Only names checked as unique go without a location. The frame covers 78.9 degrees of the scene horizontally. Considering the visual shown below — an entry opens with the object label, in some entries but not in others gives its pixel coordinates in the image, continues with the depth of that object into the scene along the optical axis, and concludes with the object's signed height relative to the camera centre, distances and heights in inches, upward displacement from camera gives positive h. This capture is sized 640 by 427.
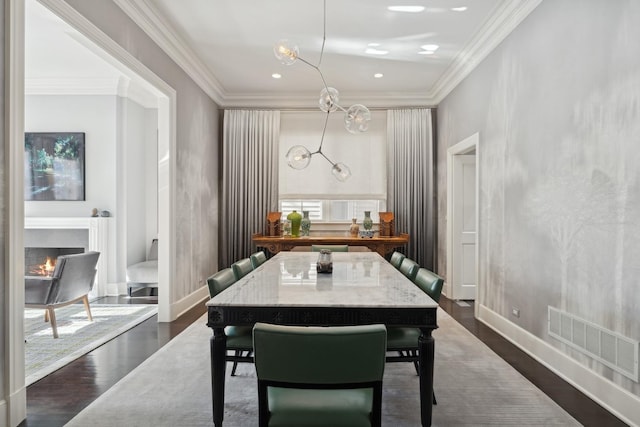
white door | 201.5 -11.0
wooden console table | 207.6 -17.1
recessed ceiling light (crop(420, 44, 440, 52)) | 164.1 +69.7
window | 241.0 +1.3
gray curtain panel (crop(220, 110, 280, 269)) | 230.1 +20.9
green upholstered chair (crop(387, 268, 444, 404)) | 84.2 -28.5
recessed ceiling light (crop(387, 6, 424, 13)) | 133.4 +69.7
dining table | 69.3 -17.7
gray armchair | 138.9 -27.6
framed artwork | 206.5 +24.1
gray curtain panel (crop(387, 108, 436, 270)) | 227.3 +17.6
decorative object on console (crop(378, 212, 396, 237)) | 220.8 -8.5
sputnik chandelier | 120.6 +28.4
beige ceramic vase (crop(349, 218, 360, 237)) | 223.5 -10.4
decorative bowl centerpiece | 214.4 -12.7
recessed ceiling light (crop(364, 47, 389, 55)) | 168.3 +69.3
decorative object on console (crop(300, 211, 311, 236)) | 222.8 -9.1
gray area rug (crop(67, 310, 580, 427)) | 82.2 -44.5
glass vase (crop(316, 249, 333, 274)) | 101.3 -14.3
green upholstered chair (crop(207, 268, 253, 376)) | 83.3 -28.0
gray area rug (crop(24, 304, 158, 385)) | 115.2 -45.2
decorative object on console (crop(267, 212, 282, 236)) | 220.4 -7.3
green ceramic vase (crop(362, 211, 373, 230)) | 216.8 -6.1
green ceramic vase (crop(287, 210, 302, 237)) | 218.1 -7.2
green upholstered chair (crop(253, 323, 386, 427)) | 50.9 -21.0
